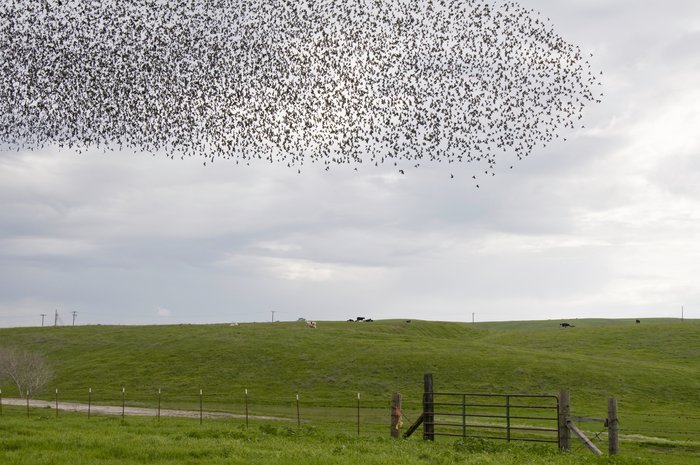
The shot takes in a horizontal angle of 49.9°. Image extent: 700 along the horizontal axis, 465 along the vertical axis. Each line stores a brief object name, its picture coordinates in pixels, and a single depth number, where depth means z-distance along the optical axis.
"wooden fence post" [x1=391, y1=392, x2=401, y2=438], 35.03
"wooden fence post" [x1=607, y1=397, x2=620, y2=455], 29.27
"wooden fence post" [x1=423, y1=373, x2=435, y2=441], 34.84
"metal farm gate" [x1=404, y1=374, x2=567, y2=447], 34.94
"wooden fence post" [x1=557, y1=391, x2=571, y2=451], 30.28
